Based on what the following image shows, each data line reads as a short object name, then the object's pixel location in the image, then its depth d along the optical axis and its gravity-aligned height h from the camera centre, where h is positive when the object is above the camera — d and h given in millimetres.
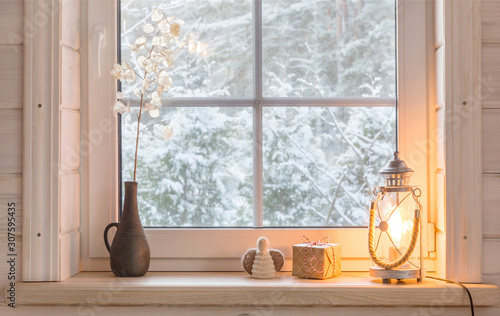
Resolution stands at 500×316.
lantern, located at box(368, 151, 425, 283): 1416 -167
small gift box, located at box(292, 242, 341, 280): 1446 -253
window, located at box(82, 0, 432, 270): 1598 +133
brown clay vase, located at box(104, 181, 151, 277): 1467 -211
